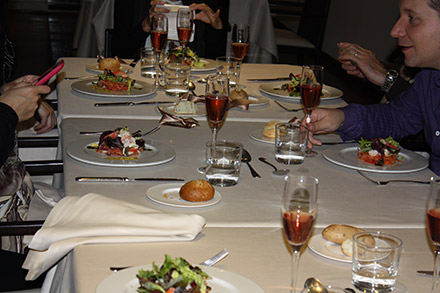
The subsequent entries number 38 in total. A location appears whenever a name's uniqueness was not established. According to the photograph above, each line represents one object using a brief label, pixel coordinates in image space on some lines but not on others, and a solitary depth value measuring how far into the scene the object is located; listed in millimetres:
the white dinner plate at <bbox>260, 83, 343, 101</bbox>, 2639
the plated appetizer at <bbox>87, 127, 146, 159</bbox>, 1741
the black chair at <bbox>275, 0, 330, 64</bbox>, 6066
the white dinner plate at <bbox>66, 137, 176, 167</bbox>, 1655
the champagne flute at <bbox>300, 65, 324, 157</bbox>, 1970
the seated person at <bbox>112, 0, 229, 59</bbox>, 3639
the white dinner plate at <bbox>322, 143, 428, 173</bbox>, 1759
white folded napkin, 1208
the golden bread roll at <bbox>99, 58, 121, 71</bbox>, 2996
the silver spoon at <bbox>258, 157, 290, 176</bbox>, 1716
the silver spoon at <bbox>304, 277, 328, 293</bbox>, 1028
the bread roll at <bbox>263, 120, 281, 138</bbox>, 2032
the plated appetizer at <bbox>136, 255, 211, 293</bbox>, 917
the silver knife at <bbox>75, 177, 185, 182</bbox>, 1552
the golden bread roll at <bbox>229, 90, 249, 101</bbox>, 2502
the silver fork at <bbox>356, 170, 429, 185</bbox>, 1683
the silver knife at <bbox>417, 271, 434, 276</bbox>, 1165
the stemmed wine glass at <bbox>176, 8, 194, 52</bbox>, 2812
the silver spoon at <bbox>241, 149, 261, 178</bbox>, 1688
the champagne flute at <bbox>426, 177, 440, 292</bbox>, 1064
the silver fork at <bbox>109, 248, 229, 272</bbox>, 1143
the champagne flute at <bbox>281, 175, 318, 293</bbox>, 1005
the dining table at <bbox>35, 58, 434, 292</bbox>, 1146
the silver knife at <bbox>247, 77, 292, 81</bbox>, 2994
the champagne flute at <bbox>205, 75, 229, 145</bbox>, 1785
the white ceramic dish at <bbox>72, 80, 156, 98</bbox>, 2495
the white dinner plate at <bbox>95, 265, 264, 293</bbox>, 987
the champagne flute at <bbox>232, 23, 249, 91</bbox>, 2672
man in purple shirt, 1952
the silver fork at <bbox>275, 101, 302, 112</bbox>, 2463
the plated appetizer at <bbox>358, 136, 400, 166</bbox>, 1810
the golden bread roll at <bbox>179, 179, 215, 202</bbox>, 1428
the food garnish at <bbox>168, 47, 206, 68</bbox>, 2768
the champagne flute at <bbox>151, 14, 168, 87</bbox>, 2680
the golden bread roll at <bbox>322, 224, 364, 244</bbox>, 1230
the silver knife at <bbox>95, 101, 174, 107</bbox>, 2375
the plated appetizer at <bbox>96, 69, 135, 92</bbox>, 2580
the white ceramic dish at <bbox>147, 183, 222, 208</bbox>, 1410
